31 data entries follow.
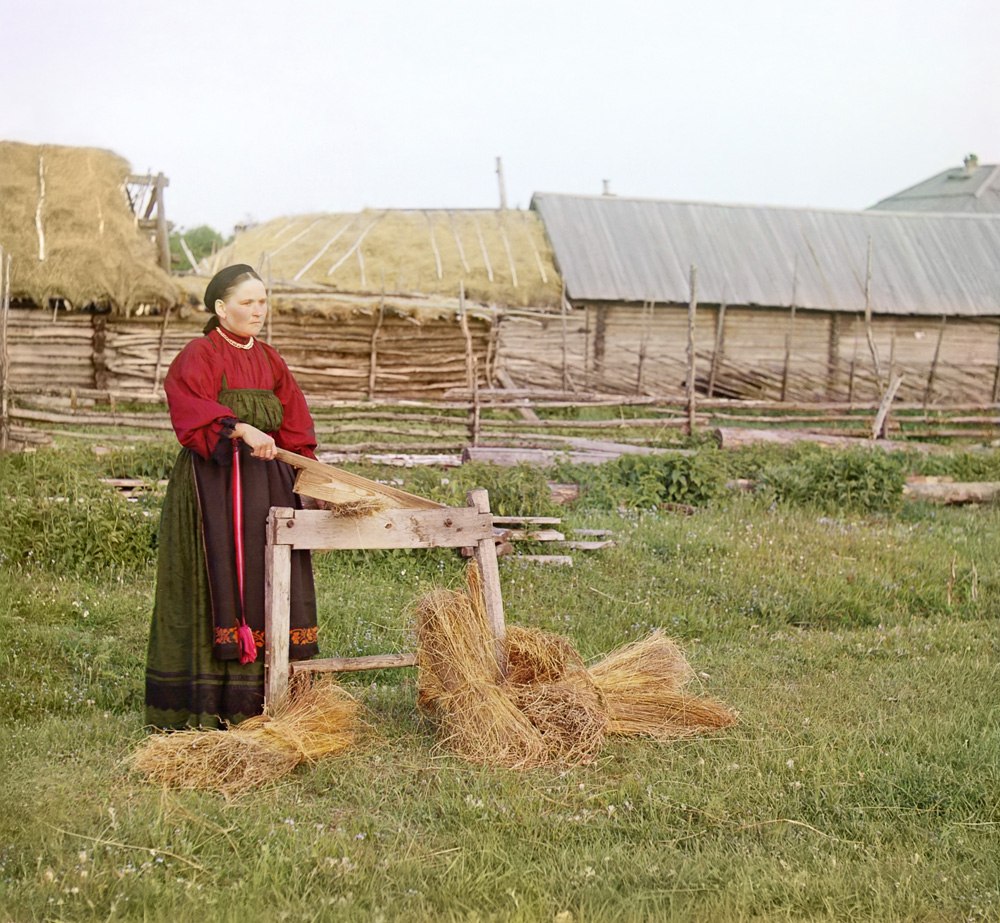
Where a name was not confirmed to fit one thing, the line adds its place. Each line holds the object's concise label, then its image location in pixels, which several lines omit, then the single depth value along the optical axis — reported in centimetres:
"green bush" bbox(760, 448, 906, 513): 899
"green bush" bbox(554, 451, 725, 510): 895
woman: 401
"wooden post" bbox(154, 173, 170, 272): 1719
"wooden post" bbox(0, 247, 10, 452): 998
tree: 2593
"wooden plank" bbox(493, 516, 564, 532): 730
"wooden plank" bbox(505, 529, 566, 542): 711
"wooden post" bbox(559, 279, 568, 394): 1803
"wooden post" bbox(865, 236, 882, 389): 1717
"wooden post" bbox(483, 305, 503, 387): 1821
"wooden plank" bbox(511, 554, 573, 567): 686
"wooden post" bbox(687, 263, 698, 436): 1438
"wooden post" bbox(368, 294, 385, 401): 1744
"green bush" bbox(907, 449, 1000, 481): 1085
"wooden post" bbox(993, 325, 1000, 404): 1973
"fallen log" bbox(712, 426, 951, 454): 1234
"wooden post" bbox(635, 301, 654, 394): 1800
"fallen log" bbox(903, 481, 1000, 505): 968
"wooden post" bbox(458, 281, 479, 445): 1373
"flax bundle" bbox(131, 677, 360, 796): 349
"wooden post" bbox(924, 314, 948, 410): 1886
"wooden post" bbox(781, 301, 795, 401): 1914
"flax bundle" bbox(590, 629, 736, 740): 408
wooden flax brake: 388
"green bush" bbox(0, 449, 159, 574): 657
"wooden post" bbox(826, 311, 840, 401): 2025
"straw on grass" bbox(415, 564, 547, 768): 375
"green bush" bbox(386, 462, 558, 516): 778
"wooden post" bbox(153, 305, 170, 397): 1630
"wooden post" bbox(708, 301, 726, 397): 1833
